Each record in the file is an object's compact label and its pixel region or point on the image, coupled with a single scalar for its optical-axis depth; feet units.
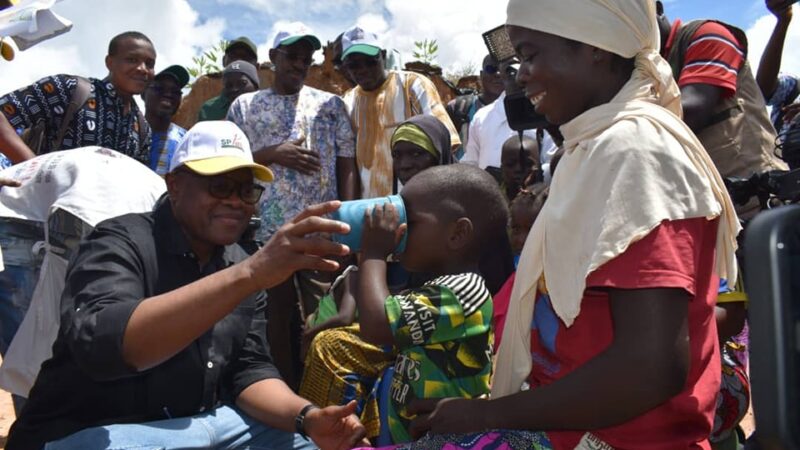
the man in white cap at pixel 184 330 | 6.53
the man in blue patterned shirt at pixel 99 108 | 12.69
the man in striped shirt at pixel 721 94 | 9.52
